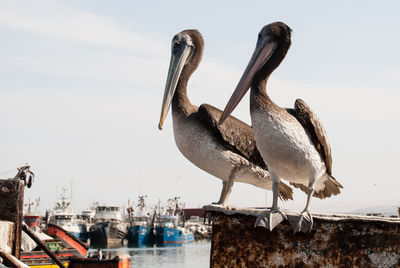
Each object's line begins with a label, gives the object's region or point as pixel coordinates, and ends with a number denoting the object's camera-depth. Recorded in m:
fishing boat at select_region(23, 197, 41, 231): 63.38
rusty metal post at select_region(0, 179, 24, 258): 5.52
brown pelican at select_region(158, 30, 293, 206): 6.78
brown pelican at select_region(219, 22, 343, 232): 4.52
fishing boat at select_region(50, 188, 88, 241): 74.31
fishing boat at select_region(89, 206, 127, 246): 71.81
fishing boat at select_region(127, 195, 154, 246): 74.06
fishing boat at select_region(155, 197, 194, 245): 74.31
